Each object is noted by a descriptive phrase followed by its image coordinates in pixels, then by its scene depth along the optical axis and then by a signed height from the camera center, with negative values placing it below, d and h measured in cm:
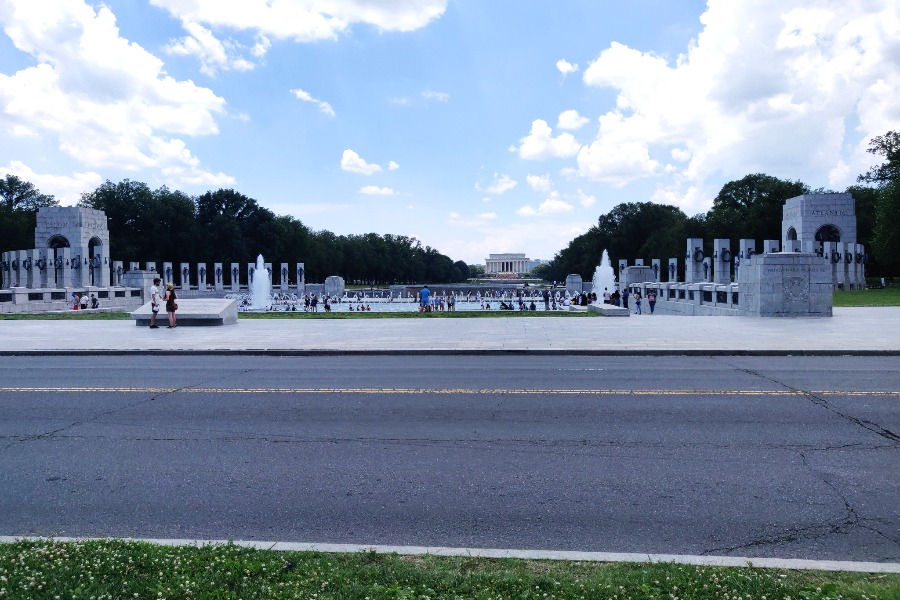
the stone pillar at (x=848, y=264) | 6019 +149
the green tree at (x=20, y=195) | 9338 +1388
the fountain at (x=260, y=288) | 6406 +22
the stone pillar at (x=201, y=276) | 7852 +180
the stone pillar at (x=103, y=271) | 6506 +213
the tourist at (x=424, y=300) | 3944 -73
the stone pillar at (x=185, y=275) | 7938 +205
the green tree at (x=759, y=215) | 8481 +856
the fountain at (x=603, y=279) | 7600 +62
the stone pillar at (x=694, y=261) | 5350 +181
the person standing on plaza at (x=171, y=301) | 2401 -33
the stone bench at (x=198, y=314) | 2609 -86
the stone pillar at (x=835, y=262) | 5872 +169
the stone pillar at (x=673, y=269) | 6325 +136
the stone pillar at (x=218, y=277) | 7907 +166
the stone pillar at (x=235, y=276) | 8080 +189
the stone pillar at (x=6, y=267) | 6178 +260
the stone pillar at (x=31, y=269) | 5788 +214
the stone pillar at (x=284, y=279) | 7794 +127
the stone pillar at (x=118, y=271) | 7281 +234
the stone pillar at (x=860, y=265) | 6275 +144
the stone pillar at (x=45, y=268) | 5775 +224
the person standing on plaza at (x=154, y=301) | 2458 -33
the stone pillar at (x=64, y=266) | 5822 +239
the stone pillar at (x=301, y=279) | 8131 +129
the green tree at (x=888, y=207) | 5653 +615
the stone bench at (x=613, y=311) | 3136 -124
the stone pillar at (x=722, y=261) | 5216 +170
